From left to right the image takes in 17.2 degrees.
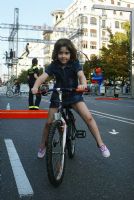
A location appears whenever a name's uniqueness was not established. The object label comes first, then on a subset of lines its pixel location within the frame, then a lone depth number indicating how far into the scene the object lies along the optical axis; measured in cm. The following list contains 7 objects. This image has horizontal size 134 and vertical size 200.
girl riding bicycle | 485
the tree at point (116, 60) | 5044
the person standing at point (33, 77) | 1370
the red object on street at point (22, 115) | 1241
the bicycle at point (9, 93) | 3534
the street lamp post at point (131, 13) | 3503
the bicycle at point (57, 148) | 410
